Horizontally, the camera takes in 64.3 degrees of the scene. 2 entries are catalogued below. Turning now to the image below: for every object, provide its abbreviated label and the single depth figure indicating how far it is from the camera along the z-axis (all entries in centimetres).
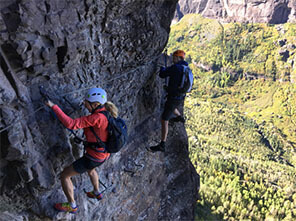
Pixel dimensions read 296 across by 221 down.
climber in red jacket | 370
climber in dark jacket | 599
